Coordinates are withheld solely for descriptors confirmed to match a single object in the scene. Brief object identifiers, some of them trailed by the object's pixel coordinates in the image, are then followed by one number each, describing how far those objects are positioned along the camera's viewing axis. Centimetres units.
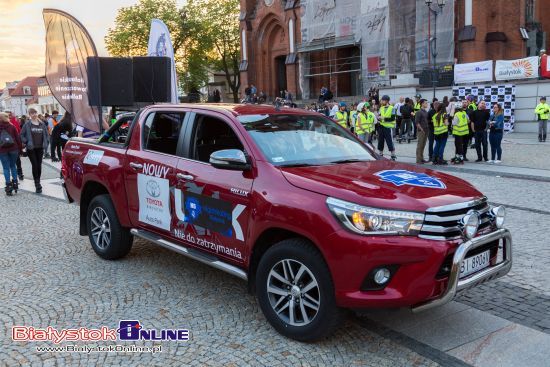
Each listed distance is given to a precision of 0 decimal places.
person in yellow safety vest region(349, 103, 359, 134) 2111
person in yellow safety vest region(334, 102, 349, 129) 2012
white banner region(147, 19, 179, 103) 1472
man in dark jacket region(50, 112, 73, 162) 1610
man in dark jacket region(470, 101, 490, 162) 1451
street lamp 2767
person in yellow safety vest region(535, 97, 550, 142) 1936
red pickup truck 347
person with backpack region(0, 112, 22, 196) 1109
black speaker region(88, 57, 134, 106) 1171
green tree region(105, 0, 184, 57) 5328
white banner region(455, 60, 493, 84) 2325
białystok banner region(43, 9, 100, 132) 1339
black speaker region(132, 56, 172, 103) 1299
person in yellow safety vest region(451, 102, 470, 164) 1441
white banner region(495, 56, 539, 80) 2216
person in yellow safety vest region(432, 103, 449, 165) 1424
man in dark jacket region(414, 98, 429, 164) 1480
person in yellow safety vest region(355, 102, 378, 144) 1634
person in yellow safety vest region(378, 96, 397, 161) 1603
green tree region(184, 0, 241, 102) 5481
